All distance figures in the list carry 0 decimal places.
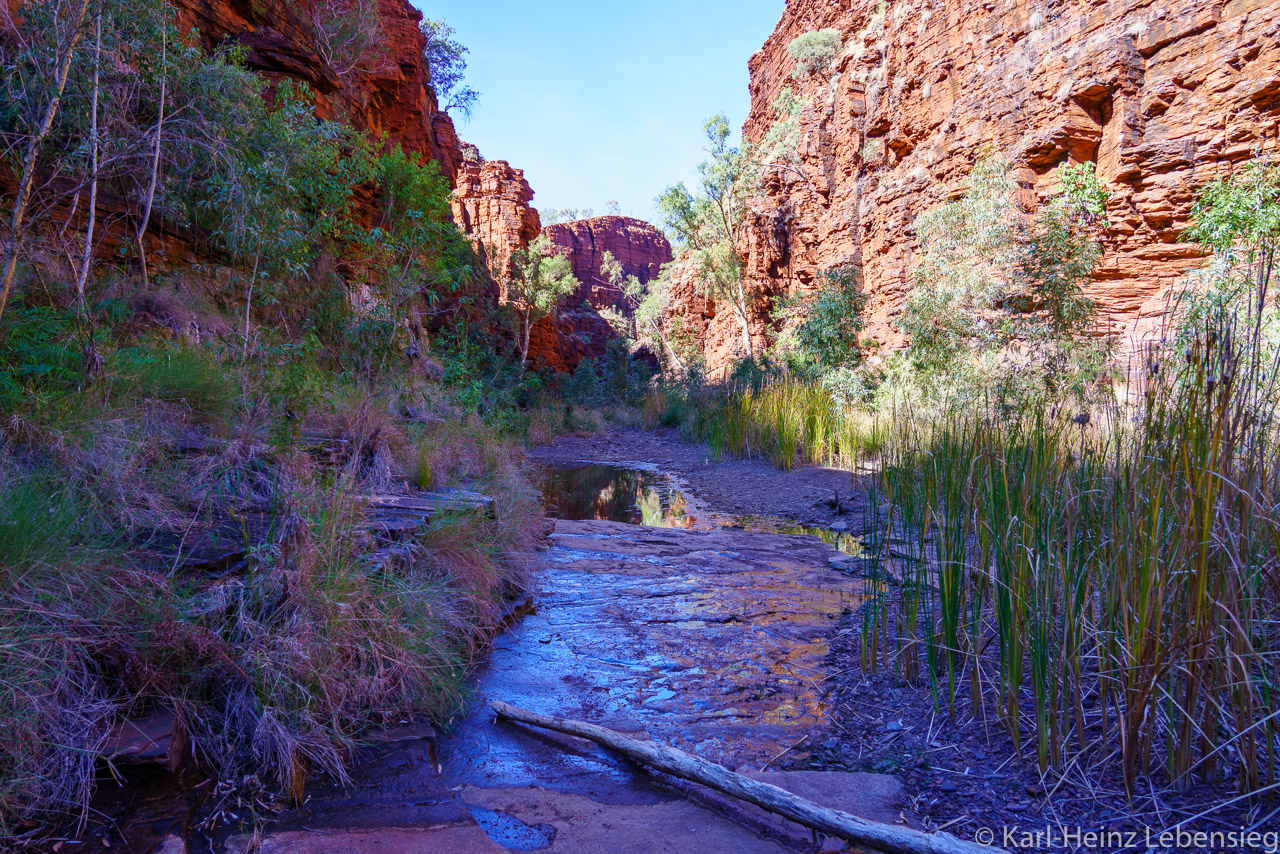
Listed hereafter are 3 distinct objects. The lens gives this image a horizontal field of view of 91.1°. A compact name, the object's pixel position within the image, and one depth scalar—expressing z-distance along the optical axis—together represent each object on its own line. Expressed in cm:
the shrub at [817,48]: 2548
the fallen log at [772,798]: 155
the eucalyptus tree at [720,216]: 2709
